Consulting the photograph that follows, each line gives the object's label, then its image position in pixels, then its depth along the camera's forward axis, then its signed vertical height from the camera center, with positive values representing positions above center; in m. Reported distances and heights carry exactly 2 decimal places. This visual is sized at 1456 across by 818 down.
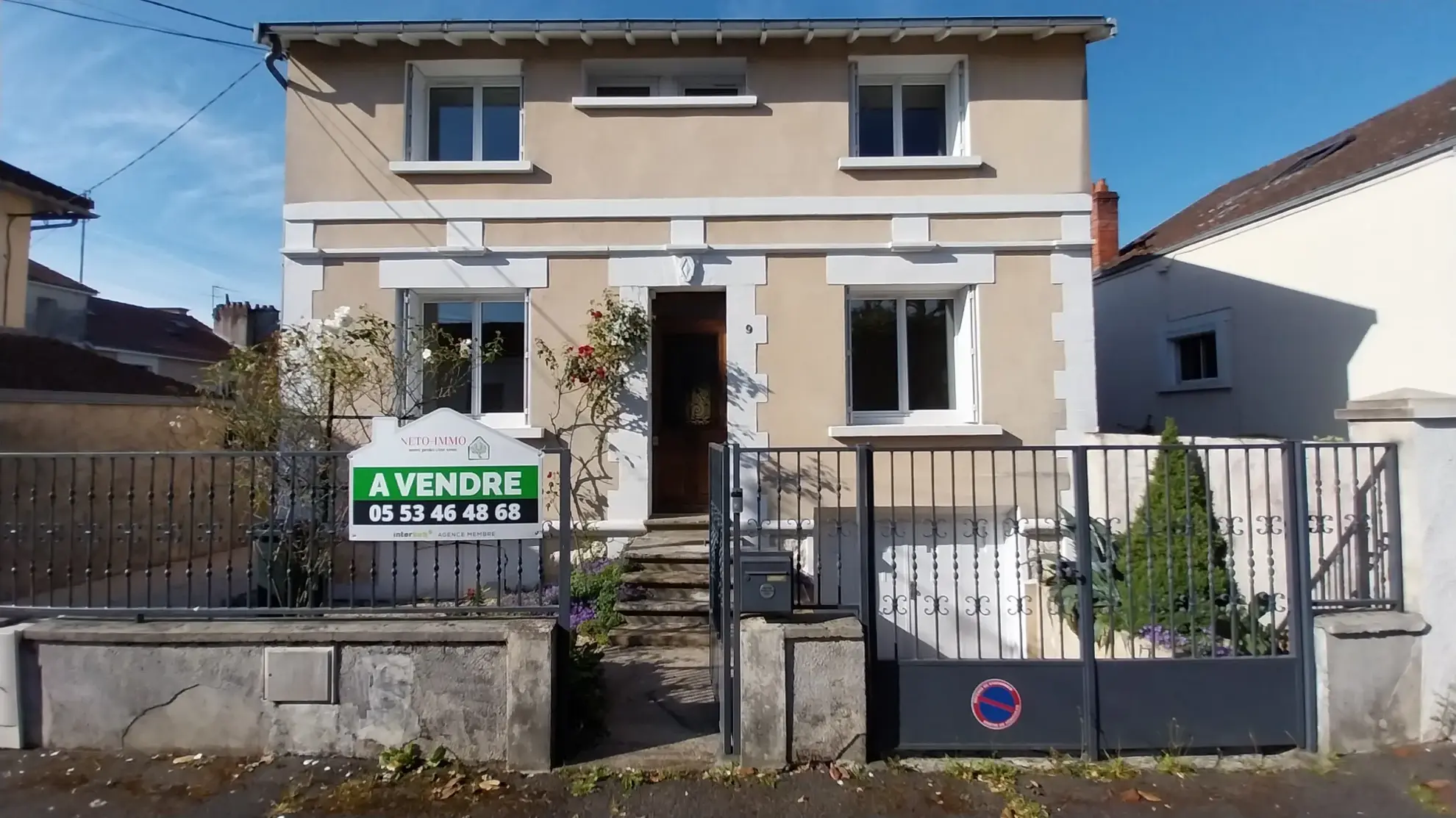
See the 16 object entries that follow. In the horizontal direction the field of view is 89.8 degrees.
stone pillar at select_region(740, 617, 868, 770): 3.90 -1.34
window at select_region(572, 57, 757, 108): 7.38 +3.81
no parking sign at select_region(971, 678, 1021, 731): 4.04 -1.44
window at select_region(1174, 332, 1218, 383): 10.70 +1.34
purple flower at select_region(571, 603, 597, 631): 5.73 -1.32
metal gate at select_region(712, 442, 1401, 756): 4.04 -1.11
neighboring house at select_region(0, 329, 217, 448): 6.02 +0.39
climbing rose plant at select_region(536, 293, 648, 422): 6.89 +0.86
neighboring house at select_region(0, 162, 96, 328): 10.51 +3.52
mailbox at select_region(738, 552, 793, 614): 4.04 -0.76
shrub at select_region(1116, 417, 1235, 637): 4.20 -0.74
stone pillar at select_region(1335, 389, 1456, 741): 4.07 -0.52
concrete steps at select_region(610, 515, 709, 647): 5.63 -1.17
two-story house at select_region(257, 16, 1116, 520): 7.07 +2.25
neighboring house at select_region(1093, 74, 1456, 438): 7.64 +1.96
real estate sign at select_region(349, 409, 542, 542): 4.13 -0.20
